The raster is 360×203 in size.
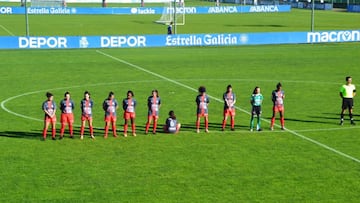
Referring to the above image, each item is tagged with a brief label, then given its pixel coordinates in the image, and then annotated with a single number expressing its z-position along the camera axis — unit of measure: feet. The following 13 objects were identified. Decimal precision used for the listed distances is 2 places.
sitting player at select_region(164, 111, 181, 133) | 88.28
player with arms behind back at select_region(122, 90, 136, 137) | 85.81
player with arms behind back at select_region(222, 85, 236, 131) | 88.74
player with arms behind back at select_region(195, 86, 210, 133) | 88.48
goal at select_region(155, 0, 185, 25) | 318.24
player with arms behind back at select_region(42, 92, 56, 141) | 83.20
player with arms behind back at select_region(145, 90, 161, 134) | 87.04
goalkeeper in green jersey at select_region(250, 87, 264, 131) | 88.02
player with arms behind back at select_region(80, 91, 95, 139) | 84.28
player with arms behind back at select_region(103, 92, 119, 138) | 84.45
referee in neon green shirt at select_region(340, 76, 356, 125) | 92.48
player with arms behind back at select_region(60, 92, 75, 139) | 83.82
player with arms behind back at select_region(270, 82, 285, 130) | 88.89
